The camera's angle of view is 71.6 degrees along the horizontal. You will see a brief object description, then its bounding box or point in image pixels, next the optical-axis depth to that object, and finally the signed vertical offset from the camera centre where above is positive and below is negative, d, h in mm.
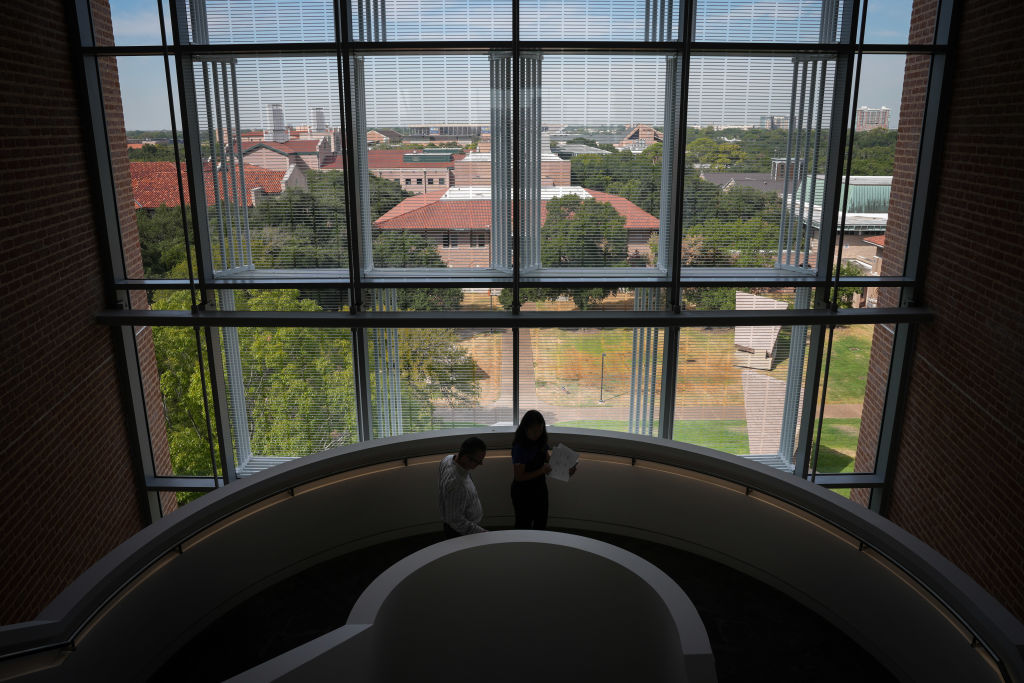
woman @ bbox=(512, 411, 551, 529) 4773 -2086
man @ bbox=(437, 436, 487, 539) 4309 -2028
